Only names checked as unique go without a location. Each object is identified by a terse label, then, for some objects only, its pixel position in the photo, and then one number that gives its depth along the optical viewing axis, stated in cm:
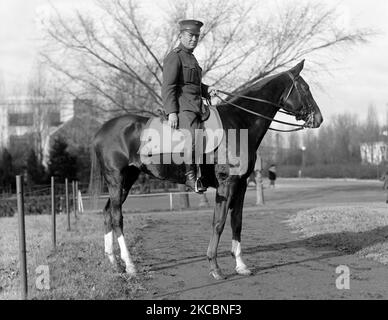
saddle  735
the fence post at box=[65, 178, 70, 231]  1407
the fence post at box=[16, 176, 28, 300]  577
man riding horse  731
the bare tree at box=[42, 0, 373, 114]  2300
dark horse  736
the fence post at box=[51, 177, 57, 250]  1018
